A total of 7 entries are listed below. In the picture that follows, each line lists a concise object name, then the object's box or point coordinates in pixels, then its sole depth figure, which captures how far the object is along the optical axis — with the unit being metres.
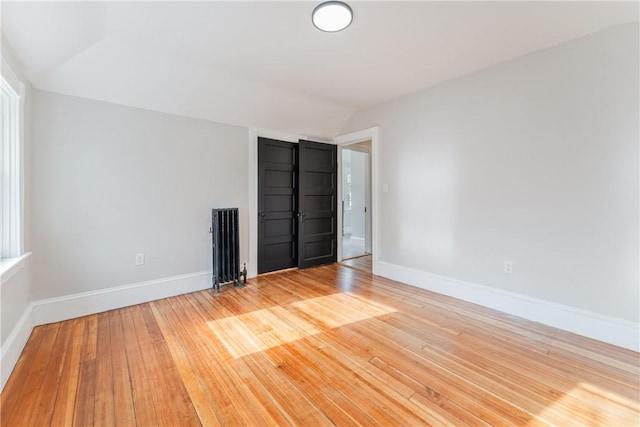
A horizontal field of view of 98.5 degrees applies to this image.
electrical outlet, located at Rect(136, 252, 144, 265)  2.99
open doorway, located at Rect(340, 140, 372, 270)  5.61
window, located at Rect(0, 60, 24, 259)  2.03
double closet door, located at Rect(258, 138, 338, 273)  4.04
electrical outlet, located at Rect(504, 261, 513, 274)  2.70
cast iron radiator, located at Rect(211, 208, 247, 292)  3.34
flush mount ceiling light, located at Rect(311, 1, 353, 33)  1.89
